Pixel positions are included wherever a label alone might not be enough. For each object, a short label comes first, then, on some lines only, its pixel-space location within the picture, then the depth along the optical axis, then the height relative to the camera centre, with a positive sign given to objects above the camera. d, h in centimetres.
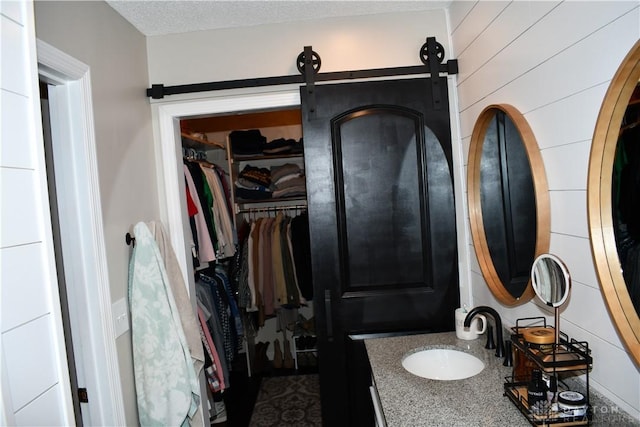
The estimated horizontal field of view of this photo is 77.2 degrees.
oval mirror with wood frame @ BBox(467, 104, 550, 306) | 126 -6
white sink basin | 161 -72
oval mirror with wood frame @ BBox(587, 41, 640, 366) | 85 -5
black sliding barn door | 194 -13
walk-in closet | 283 -41
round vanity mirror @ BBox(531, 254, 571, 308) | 107 -28
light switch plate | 158 -43
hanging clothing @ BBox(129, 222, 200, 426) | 166 -57
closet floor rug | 271 -150
